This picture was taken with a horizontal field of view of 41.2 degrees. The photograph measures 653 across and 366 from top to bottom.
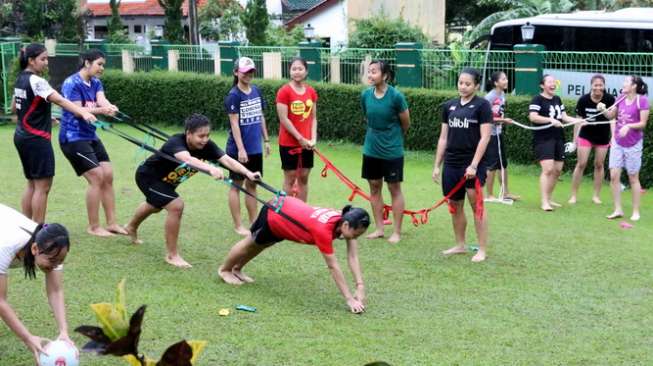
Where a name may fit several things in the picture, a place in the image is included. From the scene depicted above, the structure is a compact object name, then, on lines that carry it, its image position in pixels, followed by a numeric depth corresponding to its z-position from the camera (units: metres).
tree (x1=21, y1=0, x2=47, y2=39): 29.63
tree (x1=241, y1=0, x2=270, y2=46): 25.55
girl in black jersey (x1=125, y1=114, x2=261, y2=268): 7.02
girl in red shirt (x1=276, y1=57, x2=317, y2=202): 8.69
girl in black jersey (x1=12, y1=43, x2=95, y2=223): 7.45
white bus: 14.06
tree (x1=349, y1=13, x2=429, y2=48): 23.36
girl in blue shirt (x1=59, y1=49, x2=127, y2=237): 8.12
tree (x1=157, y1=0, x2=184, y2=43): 26.94
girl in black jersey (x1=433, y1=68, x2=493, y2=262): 7.74
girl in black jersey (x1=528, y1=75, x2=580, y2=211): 10.19
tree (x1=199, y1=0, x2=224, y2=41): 33.12
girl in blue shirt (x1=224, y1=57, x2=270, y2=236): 8.44
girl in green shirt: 8.30
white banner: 14.16
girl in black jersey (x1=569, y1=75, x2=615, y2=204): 10.43
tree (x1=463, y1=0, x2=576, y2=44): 25.73
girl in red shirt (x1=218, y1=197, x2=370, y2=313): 6.00
